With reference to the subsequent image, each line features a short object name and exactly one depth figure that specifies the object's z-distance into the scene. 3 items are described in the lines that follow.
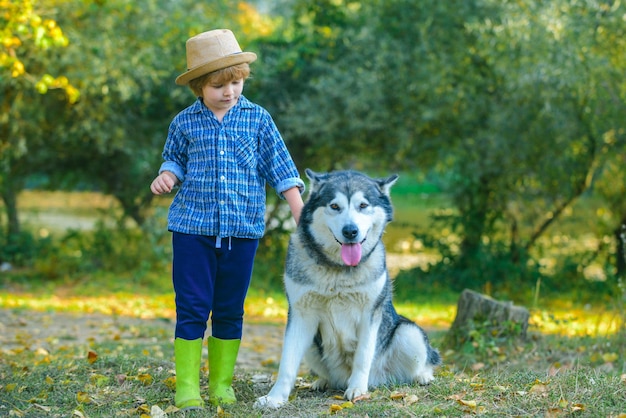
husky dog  4.44
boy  4.52
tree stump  7.32
